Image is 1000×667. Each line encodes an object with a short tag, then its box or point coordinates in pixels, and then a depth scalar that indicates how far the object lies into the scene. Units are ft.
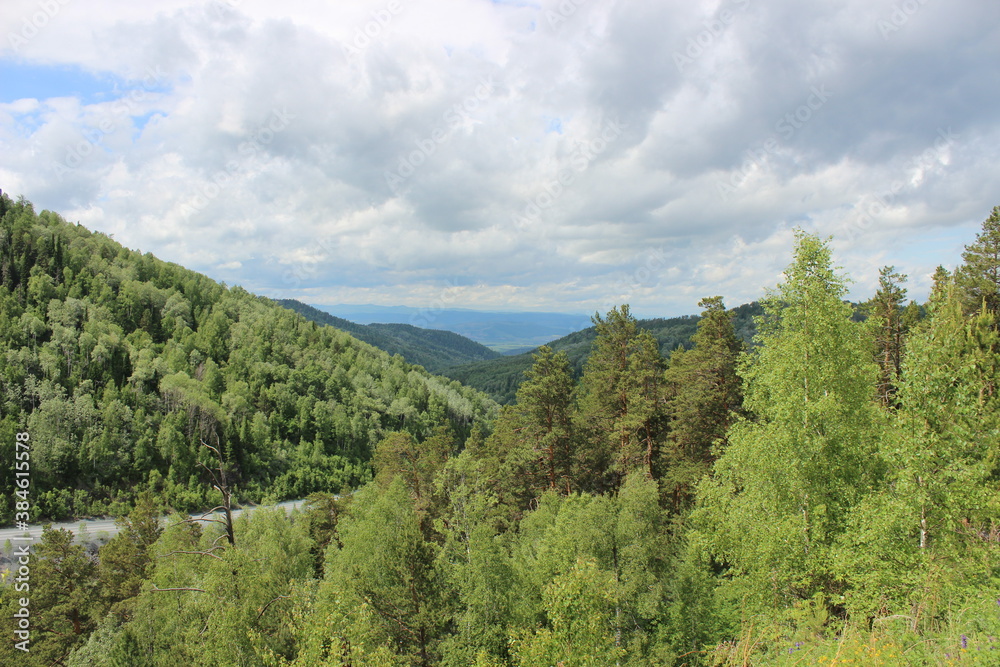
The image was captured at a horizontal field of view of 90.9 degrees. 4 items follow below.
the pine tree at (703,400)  80.89
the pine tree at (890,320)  106.32
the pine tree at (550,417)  99.14
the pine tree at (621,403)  93.86
